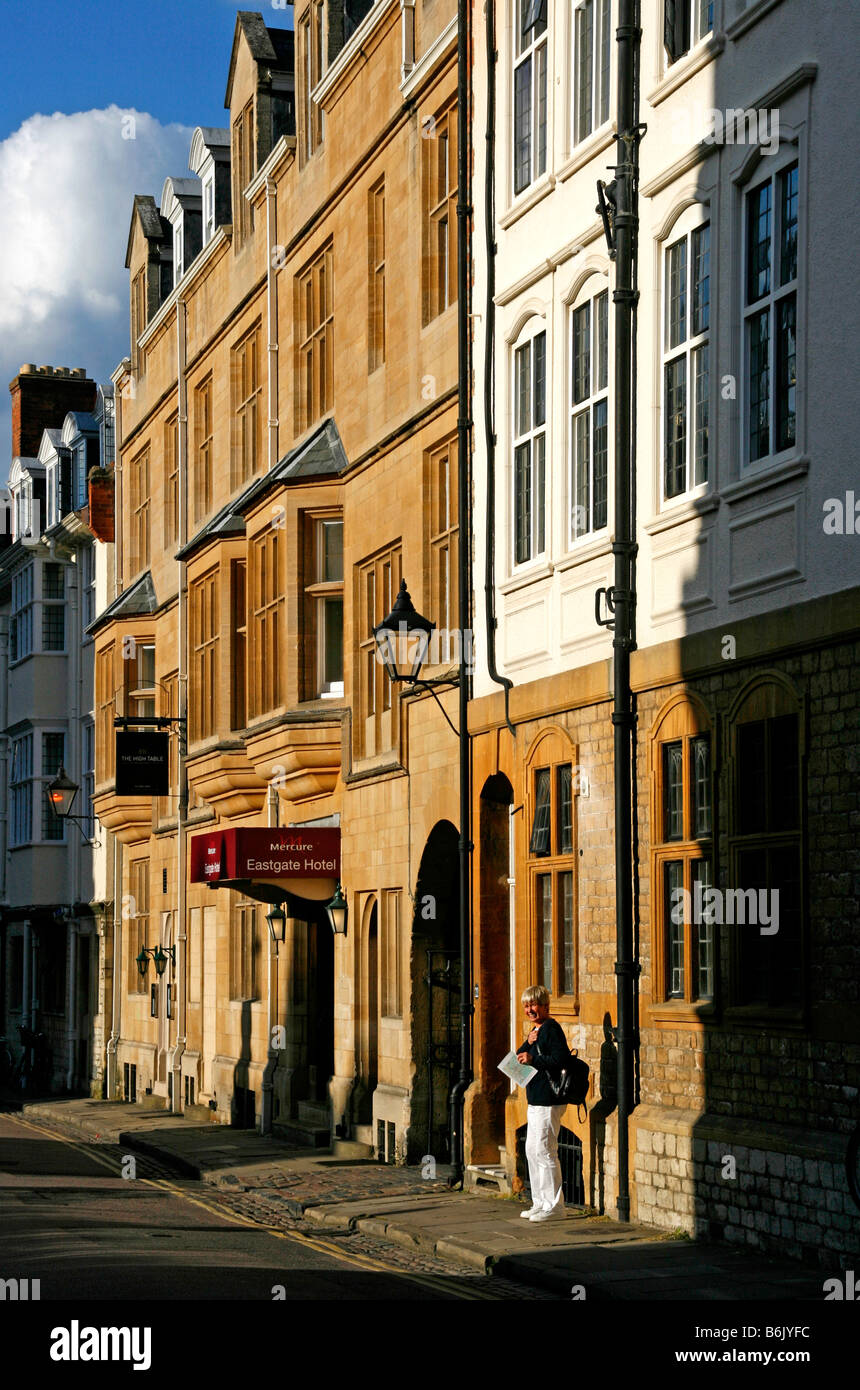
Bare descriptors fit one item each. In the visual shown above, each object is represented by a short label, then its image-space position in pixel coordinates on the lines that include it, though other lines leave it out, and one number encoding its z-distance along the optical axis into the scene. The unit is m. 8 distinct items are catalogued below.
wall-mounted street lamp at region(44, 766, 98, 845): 40.09
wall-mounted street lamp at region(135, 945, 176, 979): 36.81
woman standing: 16.53
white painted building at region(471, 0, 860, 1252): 13.86
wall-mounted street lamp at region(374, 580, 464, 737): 19.83
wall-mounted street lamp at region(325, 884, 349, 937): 24.64
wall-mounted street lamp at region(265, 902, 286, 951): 28.08
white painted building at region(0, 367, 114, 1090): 46.00
